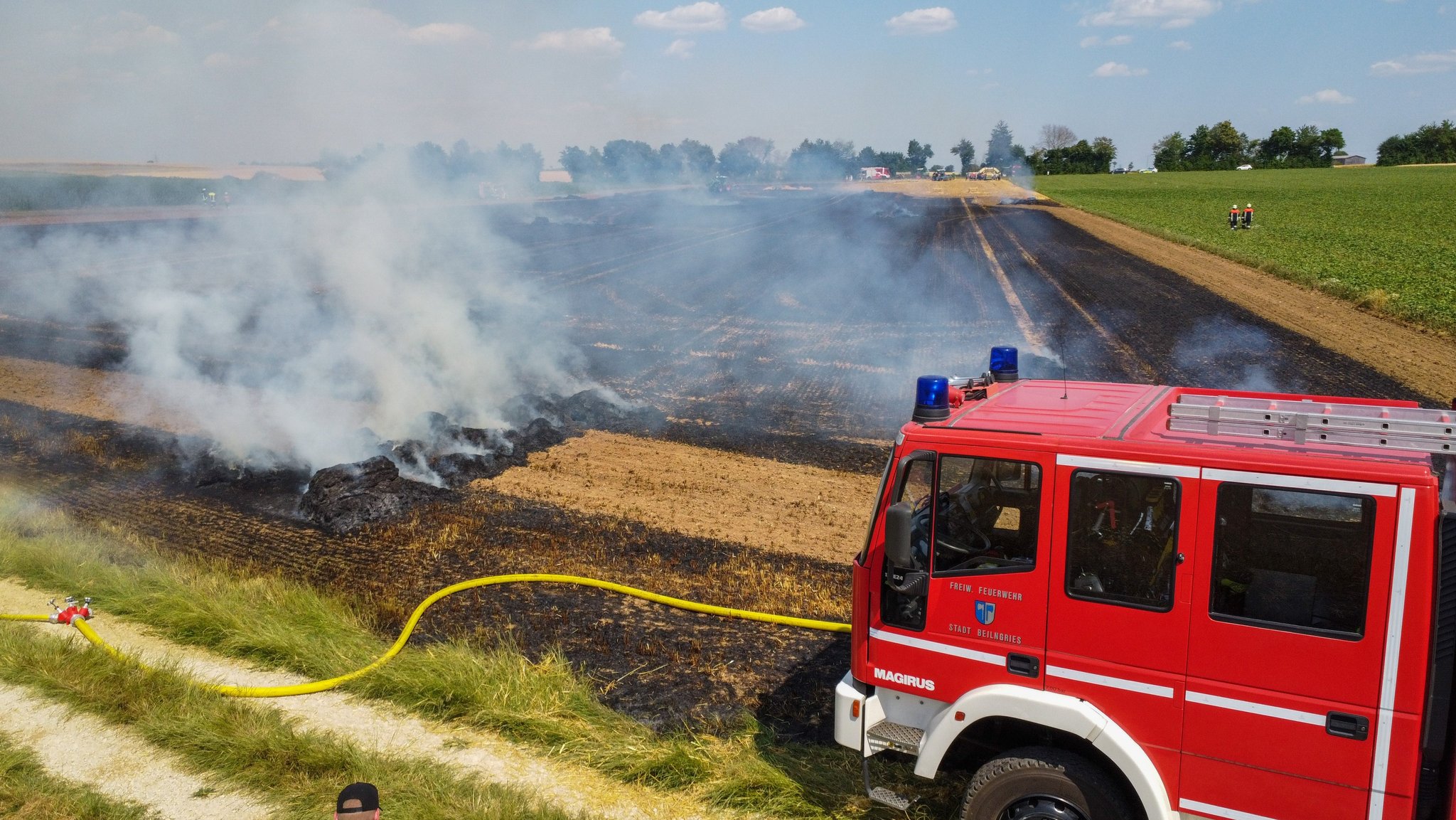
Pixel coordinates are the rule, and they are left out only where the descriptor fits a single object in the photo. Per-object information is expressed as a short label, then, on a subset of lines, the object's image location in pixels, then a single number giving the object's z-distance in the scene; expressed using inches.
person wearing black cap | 135.3
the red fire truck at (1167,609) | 148.3
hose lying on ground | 290.2
